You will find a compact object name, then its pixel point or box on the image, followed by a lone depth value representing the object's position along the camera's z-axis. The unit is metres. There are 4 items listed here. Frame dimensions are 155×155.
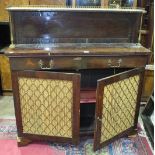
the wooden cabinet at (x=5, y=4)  2.30
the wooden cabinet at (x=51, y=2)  2.28
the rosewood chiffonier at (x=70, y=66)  1.62
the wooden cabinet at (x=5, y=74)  2.59
